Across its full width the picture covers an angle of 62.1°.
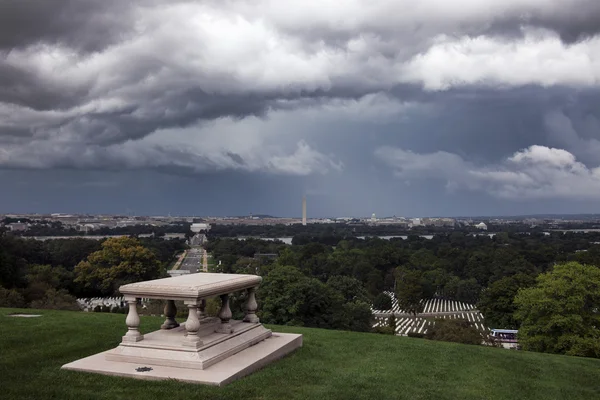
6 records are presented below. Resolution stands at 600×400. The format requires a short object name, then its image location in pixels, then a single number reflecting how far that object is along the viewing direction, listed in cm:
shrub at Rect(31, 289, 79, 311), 2669
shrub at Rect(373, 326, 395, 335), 3494
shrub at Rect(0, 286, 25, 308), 2540
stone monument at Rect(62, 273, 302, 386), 833
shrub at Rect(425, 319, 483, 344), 3123
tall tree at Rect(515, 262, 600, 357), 2391
